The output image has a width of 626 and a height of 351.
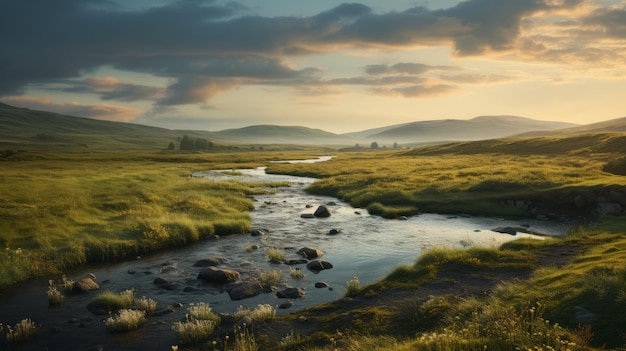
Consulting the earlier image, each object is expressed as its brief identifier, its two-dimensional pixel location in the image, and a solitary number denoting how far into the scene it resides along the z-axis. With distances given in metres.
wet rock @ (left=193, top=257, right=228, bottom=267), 24.85
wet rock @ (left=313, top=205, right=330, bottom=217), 41.54
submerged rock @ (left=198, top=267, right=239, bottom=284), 22.03
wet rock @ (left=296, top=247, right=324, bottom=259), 26.88
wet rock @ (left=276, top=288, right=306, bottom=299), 19.75
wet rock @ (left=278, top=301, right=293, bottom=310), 18.32
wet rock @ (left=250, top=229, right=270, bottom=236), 33.38
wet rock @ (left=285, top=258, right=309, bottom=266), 25.31
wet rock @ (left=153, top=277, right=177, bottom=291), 21.00
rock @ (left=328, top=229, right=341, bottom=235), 33.67
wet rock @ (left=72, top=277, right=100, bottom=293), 20.14
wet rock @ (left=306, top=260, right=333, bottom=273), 24.29
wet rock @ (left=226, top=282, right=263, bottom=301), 19.72
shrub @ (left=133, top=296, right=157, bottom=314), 17.77
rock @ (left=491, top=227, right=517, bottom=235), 33.00
